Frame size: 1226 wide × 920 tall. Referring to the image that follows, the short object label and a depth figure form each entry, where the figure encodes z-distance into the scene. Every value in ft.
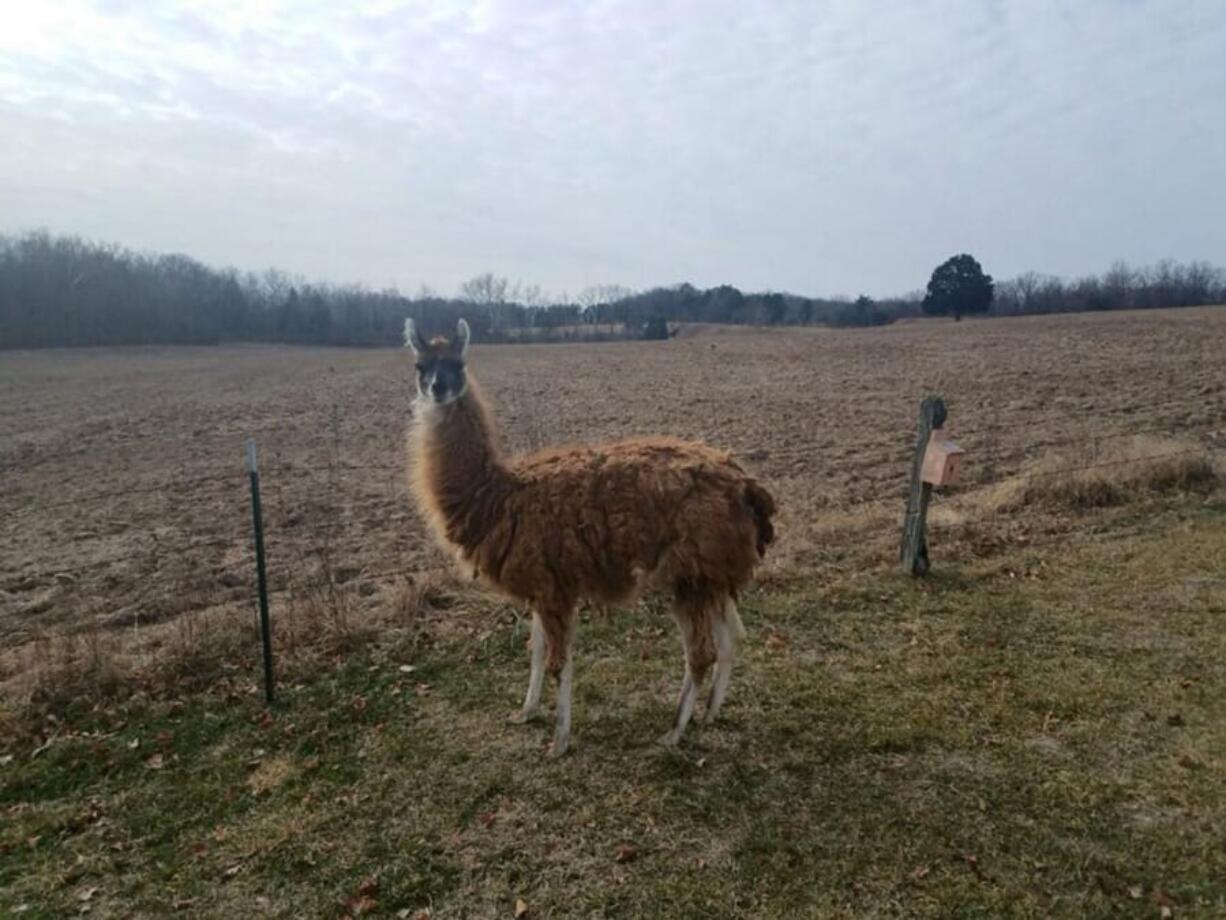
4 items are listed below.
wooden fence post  25.72
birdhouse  25.00
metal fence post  18.23
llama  16.02
